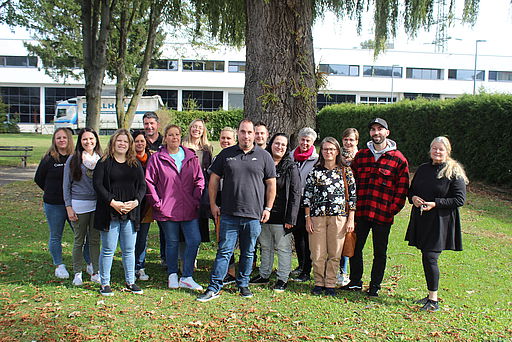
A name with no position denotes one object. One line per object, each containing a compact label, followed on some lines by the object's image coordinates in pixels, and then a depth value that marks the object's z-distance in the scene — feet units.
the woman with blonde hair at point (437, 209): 16.60
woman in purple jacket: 18.26
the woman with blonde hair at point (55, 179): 19.04
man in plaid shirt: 17.70
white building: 177.37
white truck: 140.26
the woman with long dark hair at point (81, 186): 18.07
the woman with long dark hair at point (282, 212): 18.29
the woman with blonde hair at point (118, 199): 17.35
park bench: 63.41
